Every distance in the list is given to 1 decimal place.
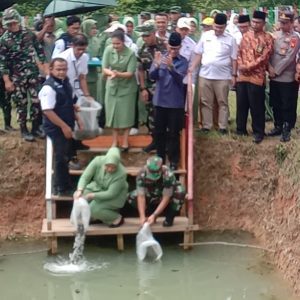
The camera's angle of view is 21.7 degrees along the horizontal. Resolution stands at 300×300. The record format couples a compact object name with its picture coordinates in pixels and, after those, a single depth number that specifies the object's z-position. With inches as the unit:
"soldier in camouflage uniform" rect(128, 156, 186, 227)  342.6
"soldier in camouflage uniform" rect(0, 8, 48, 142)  362.0
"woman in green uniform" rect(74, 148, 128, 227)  339.9
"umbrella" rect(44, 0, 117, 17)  381.7
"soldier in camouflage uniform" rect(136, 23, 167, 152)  361.7
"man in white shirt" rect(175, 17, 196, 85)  391.5
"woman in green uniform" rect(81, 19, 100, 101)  392.2
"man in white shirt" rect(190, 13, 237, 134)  379.6
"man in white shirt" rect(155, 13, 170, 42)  385.1
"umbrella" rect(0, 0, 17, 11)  418.0
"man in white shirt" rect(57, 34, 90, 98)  349.4
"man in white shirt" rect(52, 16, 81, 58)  367.9
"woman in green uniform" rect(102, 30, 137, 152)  359.6
